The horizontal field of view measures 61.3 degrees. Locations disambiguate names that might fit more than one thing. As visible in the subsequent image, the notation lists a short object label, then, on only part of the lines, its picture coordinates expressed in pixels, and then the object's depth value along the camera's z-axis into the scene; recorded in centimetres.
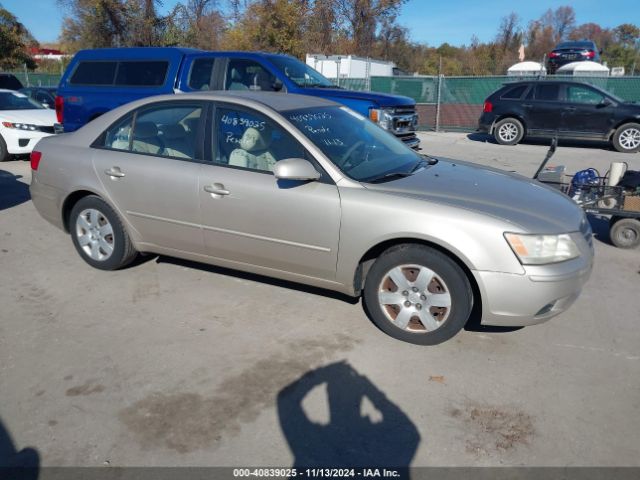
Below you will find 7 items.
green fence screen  1806
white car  1038
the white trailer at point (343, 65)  2345
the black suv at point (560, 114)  1329
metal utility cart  557
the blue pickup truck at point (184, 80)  862
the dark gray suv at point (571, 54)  2395
